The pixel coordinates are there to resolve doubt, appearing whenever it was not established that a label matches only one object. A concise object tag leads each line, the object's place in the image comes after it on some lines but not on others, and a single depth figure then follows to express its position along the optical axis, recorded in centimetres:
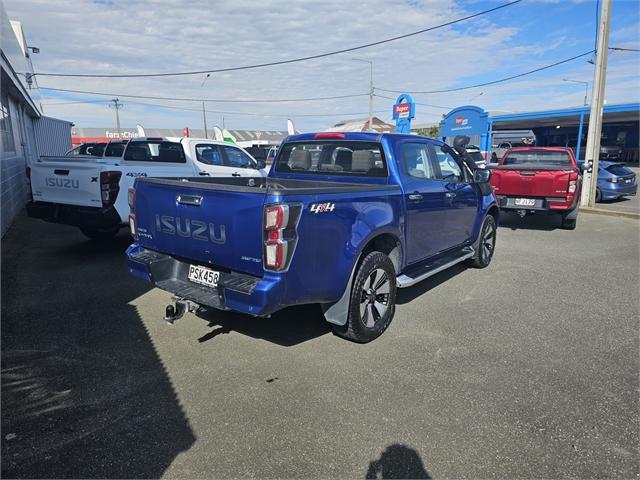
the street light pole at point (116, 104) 7138
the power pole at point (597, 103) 1255
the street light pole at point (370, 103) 3342
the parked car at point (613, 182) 1467
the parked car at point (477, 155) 1898
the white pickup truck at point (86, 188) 645
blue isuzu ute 322
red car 923
